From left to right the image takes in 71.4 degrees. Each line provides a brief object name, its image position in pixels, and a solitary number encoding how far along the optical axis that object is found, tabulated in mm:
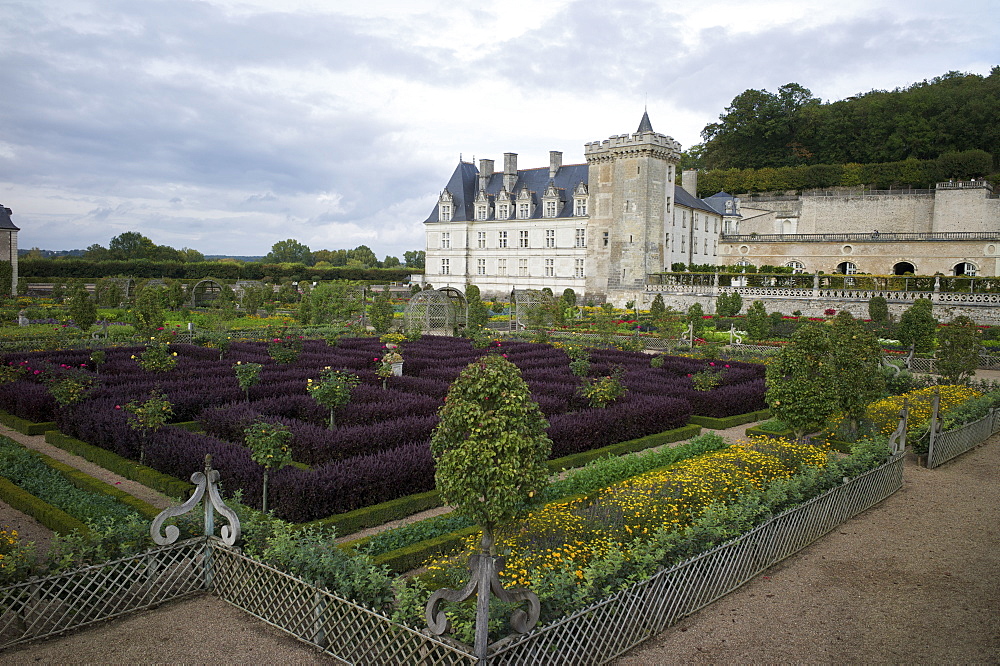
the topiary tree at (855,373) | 12688
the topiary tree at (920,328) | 25062
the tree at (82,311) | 26656
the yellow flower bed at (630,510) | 7133
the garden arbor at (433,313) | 32250
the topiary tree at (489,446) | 6371
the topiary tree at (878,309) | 35969
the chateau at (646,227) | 50188
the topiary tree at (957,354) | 18438
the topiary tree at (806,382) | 11984
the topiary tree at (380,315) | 30547
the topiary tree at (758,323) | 30109
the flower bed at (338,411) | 9484
